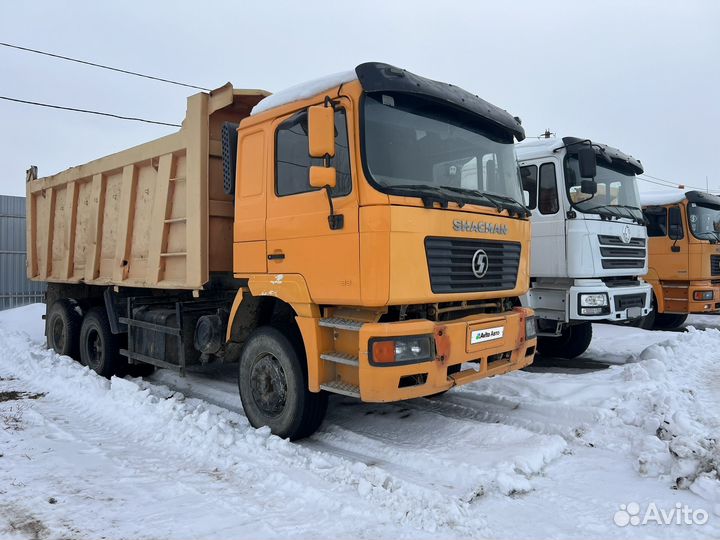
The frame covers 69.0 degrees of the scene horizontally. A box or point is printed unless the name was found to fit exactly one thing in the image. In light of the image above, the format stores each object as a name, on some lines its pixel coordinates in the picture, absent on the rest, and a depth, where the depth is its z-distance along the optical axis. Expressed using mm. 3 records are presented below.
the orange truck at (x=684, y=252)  9828
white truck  6754
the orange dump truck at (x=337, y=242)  3805
